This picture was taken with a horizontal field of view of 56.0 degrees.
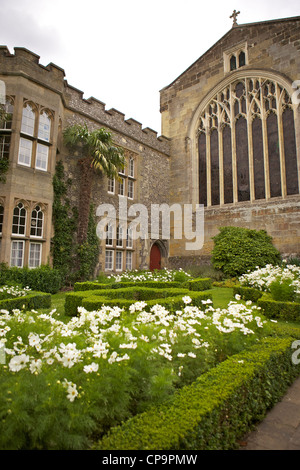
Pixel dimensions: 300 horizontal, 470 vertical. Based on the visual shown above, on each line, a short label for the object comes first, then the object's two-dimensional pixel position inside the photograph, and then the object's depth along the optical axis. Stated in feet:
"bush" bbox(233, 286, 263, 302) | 25.96
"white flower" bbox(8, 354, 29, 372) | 6.85
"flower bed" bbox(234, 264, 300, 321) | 20.38
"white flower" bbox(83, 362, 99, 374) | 6.63
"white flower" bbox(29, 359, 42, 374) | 7.06
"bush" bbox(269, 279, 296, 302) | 22.21
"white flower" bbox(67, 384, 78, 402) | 5.96
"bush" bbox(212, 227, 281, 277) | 42.63
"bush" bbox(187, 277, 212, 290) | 31.55
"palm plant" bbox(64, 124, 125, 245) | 40.75
